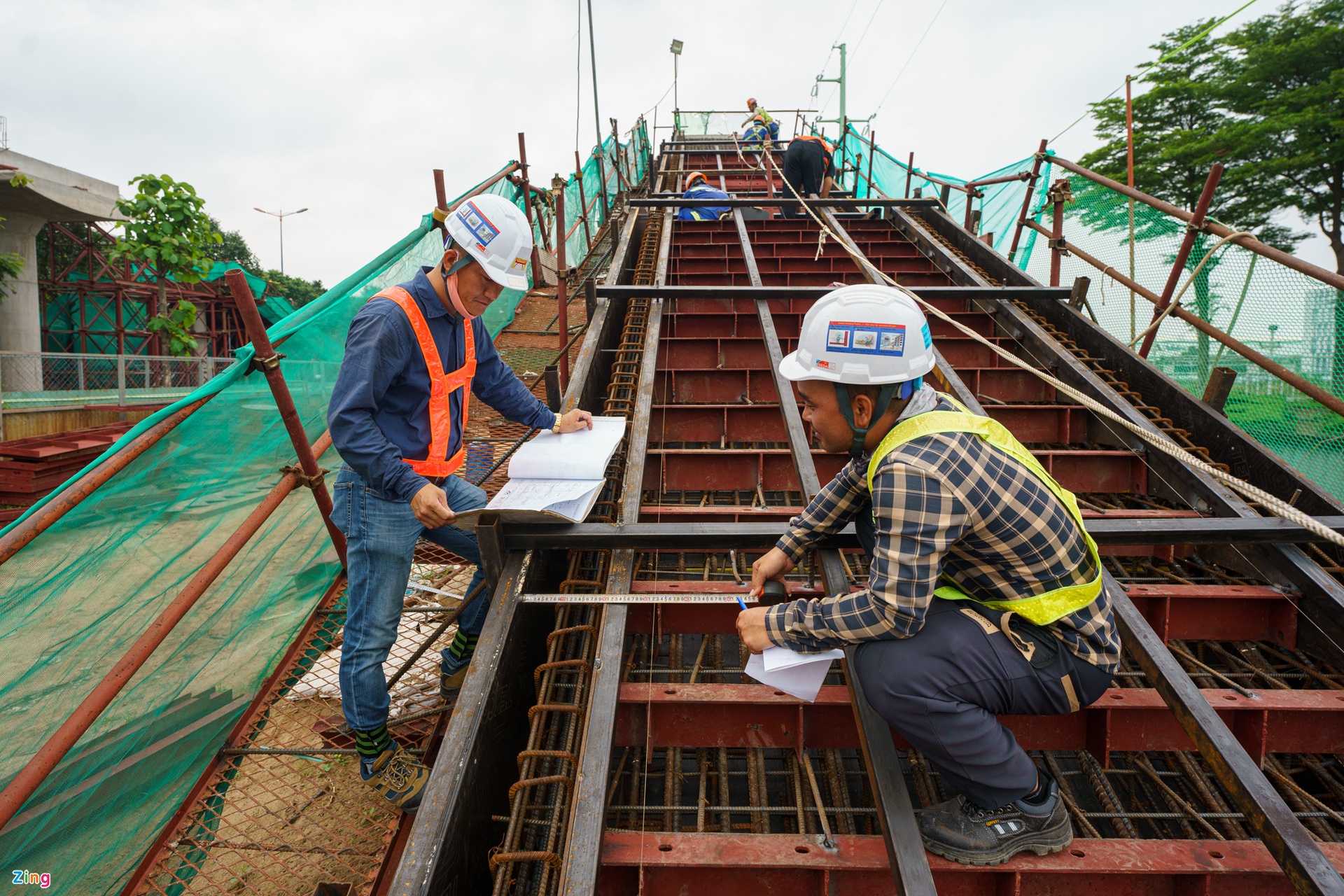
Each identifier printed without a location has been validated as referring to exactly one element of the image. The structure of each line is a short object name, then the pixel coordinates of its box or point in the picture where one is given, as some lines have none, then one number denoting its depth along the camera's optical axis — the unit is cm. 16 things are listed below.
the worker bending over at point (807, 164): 1080
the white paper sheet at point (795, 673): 199
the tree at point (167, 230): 1591
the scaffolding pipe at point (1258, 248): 349
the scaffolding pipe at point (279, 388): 252
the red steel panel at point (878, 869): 189
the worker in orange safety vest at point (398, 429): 229
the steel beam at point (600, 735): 176
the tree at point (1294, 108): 1584
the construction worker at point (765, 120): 1625
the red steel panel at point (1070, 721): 241
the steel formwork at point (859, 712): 193
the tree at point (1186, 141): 1744
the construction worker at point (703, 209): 919
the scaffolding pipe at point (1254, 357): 355
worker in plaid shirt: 173
